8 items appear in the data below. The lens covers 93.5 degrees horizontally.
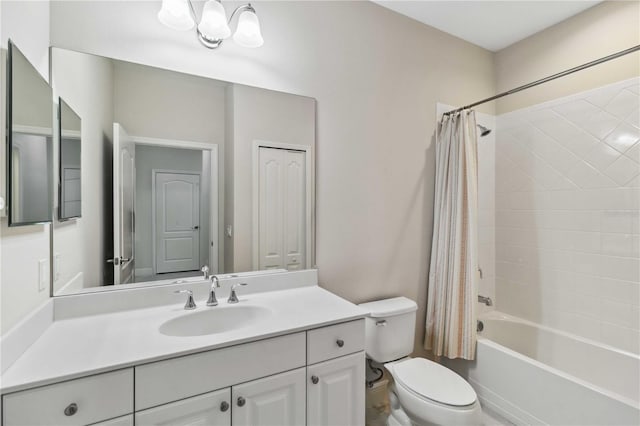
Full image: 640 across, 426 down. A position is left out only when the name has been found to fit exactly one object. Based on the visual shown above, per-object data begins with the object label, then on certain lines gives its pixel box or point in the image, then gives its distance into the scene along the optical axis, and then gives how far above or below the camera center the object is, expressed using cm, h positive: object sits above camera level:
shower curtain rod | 144 +78
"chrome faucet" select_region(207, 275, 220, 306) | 141 -38
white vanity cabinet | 84 -58
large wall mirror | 126 +18
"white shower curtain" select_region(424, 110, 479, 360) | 199 -23
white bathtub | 151 -99
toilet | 141 -88
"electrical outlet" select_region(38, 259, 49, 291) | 108 -23
